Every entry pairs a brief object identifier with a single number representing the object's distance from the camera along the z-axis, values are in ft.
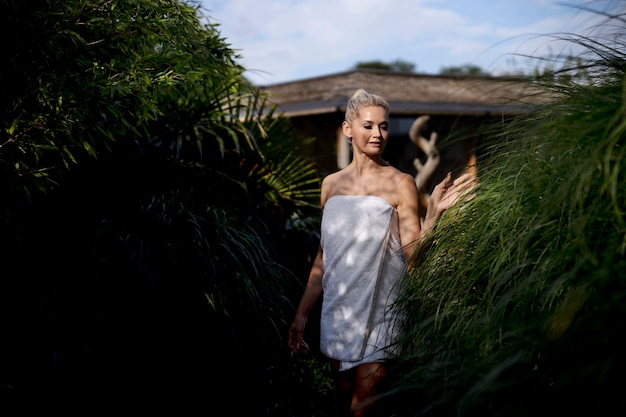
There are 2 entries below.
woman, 10.07
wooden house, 42.68
